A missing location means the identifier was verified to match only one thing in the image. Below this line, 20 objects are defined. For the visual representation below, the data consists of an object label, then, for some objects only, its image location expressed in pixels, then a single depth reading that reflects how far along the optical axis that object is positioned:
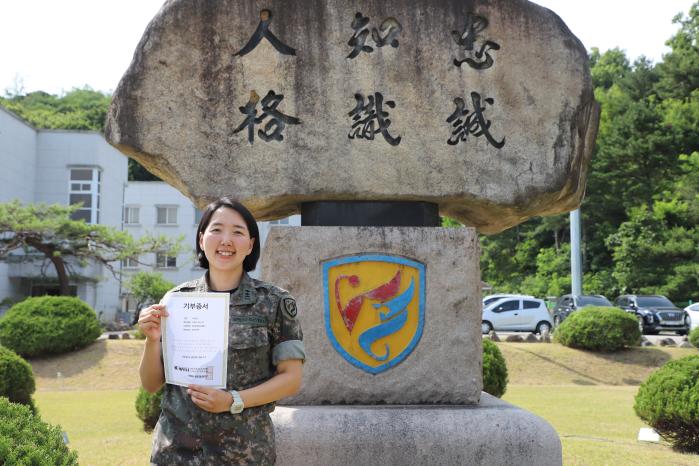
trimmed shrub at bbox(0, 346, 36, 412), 9.73
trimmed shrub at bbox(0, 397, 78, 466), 3.01
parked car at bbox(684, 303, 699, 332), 23.59
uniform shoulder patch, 2.74
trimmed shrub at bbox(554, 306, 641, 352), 16.53
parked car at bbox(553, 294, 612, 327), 23.58
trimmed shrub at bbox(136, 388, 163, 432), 9.06
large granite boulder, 4.94
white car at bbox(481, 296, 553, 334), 22.61
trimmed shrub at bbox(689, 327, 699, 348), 17.77
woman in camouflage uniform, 2.57
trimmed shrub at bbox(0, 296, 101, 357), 16.08
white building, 29.08
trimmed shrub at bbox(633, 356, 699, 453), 7.67
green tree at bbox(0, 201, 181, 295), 23.45
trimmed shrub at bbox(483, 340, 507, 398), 10.16
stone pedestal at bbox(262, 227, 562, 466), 4.39
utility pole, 22.17
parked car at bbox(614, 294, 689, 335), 24.17
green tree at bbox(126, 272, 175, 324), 29.32
